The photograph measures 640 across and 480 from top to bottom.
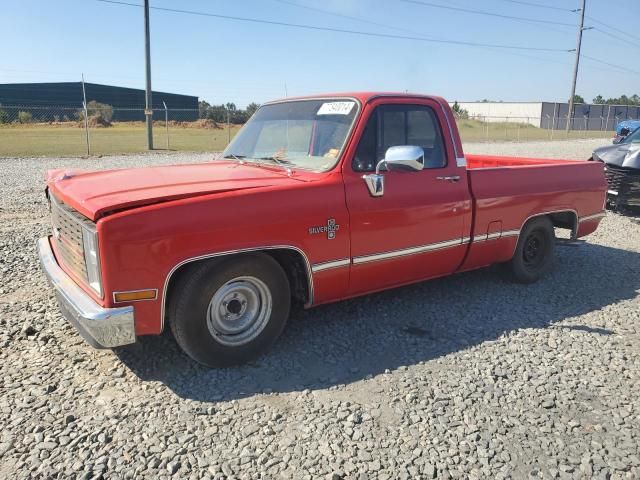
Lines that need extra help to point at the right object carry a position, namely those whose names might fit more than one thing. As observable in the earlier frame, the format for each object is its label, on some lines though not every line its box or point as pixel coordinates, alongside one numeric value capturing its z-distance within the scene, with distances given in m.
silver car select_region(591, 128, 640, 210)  9.03
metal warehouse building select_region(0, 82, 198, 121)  53.25
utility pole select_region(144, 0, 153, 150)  21.14
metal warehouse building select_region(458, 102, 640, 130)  62.57
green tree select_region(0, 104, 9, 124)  37.78
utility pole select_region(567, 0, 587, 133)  43.12
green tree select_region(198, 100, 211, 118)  49.17
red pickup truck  3.21
